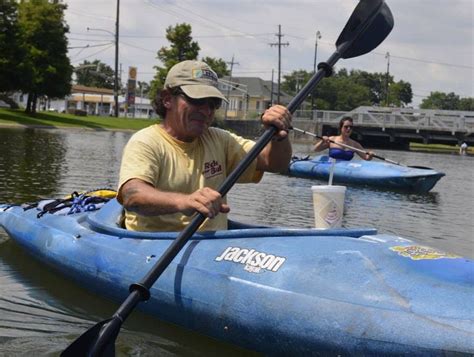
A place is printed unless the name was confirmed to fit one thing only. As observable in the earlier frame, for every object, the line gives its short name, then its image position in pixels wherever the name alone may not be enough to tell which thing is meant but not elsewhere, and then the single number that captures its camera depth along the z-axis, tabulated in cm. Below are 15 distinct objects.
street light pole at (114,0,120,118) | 5720
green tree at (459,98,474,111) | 13664
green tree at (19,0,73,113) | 4606
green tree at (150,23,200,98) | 5647
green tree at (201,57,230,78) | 6975
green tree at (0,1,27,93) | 4181
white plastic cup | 539
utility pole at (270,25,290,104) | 7081
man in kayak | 435
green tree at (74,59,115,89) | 12244
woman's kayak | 1489
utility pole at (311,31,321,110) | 7856
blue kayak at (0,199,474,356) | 337
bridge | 4631
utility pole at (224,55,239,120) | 8625
